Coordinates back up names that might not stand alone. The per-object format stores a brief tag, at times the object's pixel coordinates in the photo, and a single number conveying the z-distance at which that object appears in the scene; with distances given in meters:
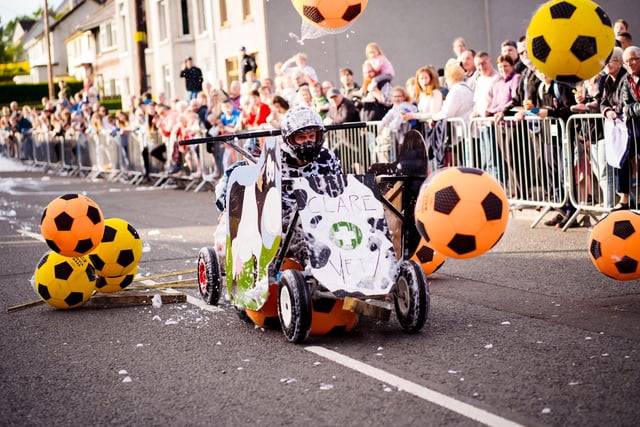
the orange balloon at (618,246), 7.68
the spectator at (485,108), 13.20
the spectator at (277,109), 17.20
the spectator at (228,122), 19.47
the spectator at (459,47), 16.35
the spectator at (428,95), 14.19
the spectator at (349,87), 17.16
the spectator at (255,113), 18.48
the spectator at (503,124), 12.89
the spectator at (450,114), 13.81
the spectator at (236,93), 20.99
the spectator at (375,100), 15.82
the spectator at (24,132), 36.81
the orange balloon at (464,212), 6.54
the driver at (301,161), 7.05
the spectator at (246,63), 22.72
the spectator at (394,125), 14.62
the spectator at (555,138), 12.18
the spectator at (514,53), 13.90
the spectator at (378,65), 16.33
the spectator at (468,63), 15.52
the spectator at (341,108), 16.12
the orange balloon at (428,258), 8.78
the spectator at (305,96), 16.80
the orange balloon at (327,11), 9.98
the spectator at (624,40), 13.09
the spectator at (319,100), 16.83
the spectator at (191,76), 21.53
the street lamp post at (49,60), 64.50
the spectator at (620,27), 13.35
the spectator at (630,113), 10.97
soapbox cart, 6.62
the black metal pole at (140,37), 24.86
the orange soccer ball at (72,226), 8.07
